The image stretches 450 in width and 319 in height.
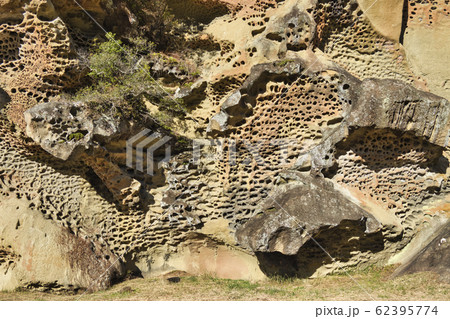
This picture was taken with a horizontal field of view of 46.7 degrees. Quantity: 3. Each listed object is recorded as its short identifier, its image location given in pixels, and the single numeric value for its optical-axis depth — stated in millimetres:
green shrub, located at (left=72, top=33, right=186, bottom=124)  10762
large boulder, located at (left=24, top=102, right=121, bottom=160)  9867
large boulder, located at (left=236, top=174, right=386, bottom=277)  9547
